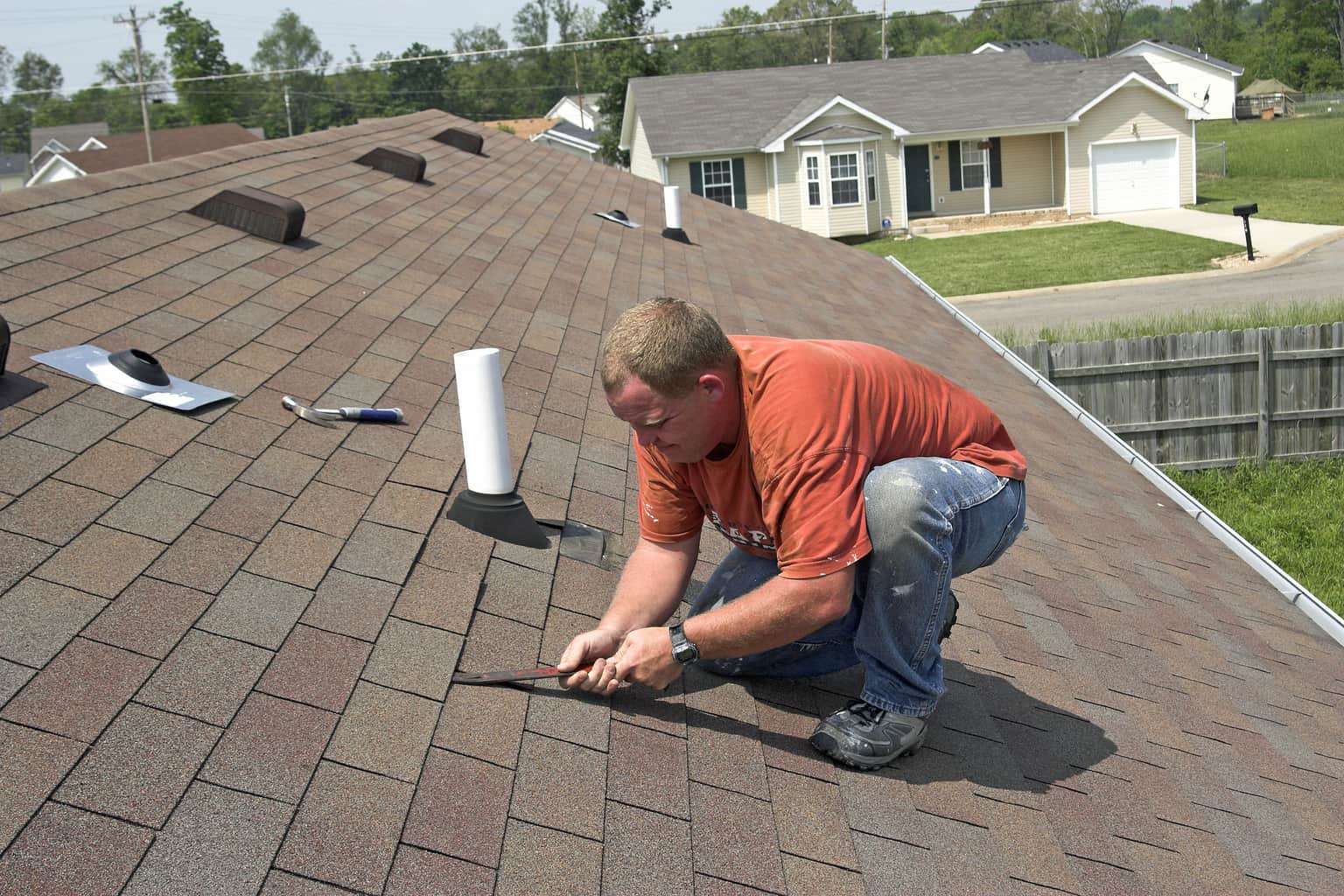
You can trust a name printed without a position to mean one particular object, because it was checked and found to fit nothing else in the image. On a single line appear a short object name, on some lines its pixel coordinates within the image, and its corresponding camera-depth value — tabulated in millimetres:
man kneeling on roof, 2949
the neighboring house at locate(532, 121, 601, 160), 52281
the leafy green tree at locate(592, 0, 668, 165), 47188
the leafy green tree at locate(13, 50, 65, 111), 104188
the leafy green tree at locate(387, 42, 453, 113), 76812
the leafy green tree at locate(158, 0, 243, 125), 66000
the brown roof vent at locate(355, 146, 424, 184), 9664
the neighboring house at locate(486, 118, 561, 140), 66562
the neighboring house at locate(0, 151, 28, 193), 64562
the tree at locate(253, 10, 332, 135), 74625
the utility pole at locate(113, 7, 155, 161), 40812
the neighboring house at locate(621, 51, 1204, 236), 34719
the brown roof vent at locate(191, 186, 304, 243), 6516
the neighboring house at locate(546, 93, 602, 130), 82375
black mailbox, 24766
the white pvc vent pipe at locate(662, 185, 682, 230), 11273
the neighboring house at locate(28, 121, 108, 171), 59819
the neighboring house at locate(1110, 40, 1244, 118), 66125
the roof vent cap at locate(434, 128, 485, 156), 12797
